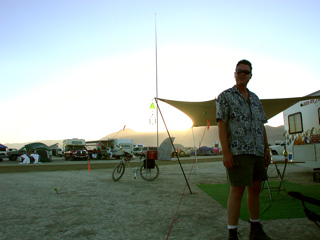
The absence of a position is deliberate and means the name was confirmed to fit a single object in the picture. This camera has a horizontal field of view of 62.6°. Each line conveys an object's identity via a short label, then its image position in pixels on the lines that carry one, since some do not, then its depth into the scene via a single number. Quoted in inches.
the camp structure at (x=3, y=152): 1062.7
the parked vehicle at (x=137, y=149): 1499.5
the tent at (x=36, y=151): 957.1
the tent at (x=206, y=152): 1456.7
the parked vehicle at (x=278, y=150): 644.1
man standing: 93.8
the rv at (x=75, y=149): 1050.1
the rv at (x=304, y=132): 300.2
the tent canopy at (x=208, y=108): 269.0
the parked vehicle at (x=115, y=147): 1141.2
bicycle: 309.1
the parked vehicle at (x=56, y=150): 1744.3
